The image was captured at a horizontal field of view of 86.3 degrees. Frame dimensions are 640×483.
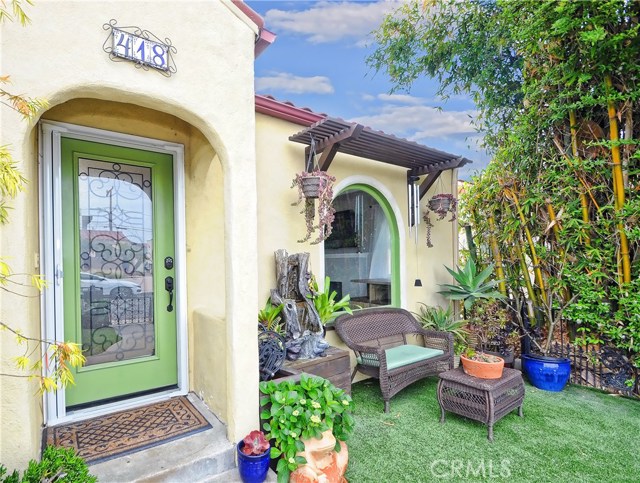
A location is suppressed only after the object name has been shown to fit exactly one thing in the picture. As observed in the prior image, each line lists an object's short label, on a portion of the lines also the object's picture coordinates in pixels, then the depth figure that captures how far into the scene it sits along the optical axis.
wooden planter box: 3.34
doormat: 2.45
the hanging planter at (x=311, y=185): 3.78
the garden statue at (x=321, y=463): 2.37
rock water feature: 3.58
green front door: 3.00
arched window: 4.93
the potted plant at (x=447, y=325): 5.25
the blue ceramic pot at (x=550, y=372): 4.38
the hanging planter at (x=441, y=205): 5.19
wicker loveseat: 3.78
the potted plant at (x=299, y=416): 2.38
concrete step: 2.19
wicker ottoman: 3.17
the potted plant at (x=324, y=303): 4.04
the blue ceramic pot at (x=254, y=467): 2.34
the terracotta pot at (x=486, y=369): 3.32
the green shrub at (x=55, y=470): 1.61
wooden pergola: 3.85
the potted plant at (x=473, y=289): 5.14
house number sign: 2.16
